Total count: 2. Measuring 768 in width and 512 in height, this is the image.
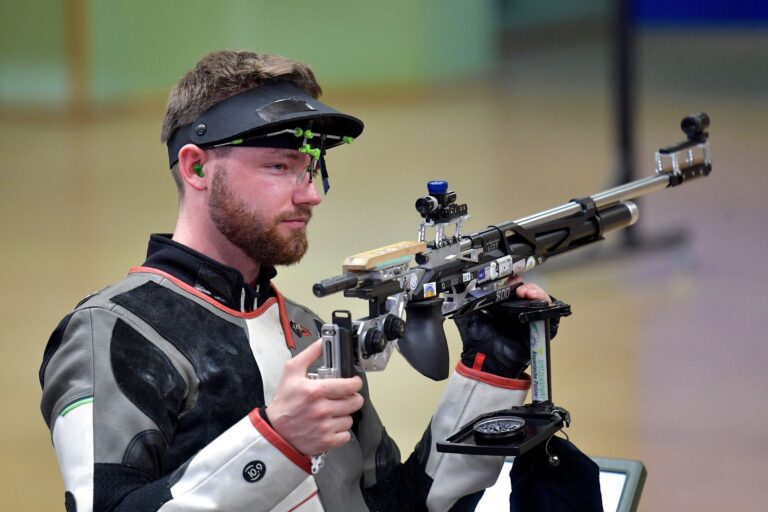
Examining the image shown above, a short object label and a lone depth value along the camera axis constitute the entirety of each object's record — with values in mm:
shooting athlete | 5714
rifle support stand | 5923
